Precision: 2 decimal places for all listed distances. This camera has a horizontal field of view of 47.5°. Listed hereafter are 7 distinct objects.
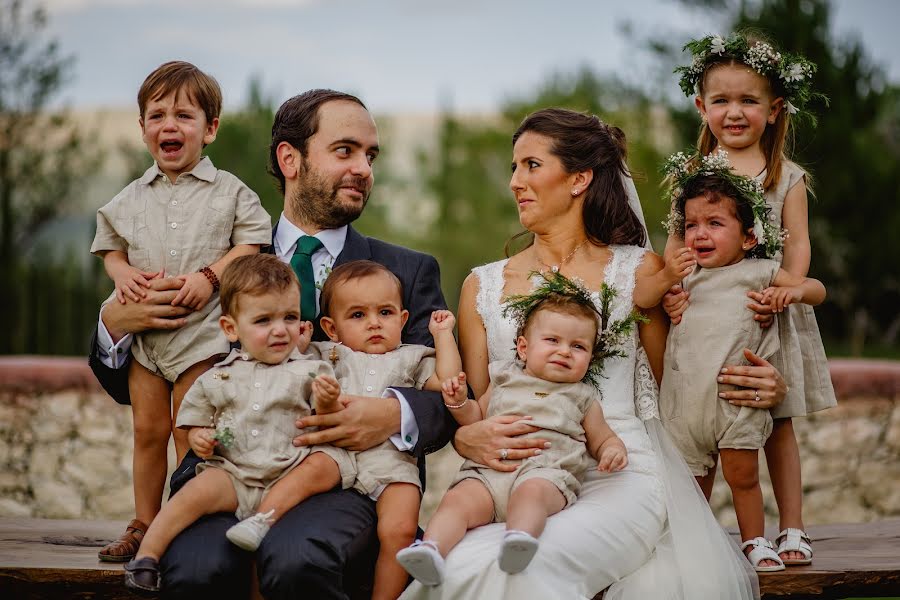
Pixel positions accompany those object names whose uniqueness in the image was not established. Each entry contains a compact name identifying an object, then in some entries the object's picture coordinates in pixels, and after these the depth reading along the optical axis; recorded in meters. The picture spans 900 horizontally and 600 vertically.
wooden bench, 3.81
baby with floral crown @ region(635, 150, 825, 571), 4.16
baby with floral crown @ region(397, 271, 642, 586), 3.77
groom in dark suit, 3.49
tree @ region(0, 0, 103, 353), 14.48
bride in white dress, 3.62
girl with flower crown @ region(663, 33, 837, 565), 4.36
